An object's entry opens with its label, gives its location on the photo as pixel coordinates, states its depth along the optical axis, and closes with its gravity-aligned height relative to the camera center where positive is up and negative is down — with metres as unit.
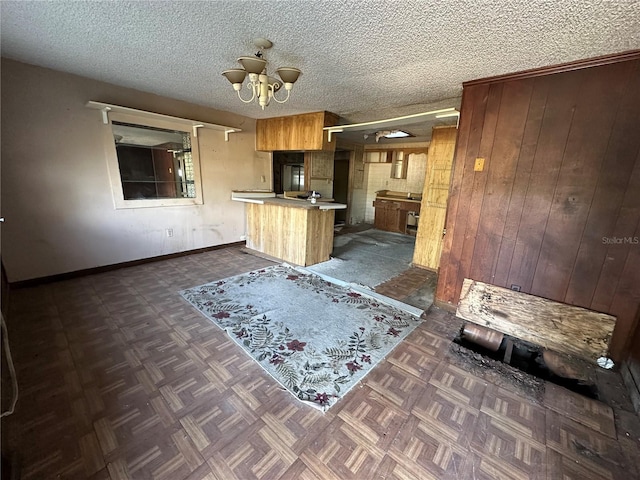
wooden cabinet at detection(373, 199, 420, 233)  6.02 -0.79
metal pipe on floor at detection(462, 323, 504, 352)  2.31 -1.35
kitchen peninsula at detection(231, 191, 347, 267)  3.70 -0.76
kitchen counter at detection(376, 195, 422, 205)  5.90 -0.42
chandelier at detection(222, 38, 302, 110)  1.83 +0.75
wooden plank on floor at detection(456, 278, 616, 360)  2.01 -1.11
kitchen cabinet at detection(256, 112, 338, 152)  3.84 +0.69
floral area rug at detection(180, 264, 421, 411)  1.77 -1.30
